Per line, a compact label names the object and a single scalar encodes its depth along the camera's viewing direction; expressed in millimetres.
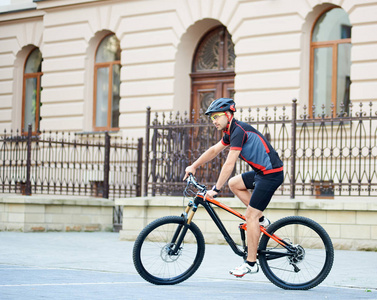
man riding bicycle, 12841
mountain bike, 13004
